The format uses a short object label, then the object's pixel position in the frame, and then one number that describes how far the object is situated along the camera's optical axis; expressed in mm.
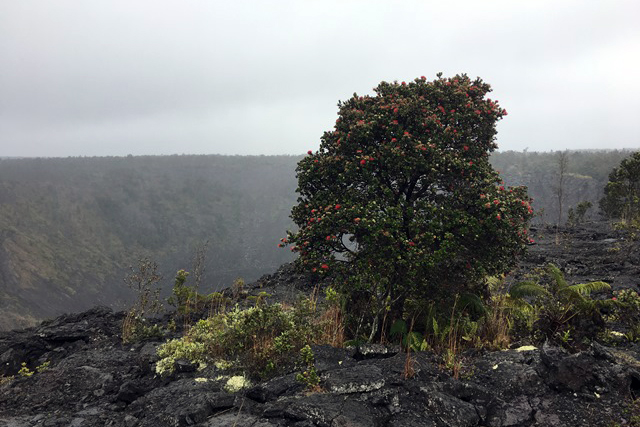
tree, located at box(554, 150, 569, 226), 28641
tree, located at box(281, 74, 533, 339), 6258
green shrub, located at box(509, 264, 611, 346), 5908
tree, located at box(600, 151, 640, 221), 20656
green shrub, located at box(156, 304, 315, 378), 6117
